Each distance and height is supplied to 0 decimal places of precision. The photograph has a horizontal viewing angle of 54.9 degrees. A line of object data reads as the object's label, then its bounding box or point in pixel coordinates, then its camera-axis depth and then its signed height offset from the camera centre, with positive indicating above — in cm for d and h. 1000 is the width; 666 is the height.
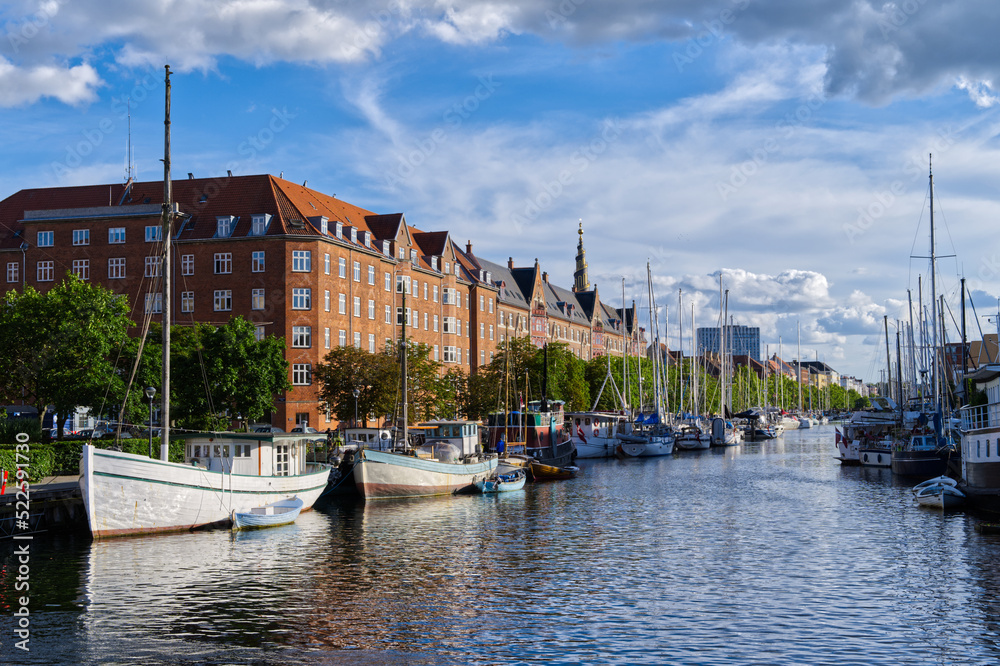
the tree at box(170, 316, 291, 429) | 6544 +218
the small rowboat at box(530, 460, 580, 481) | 7088 -512
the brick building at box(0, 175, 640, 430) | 8731 +1452
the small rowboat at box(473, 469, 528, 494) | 5984 -498
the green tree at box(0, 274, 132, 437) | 5731 +394
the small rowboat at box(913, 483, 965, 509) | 4828 -513
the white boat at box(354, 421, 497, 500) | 5234 -357
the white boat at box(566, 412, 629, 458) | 9619 -308
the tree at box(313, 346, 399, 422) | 7750 +204
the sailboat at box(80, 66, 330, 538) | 3516 -294
